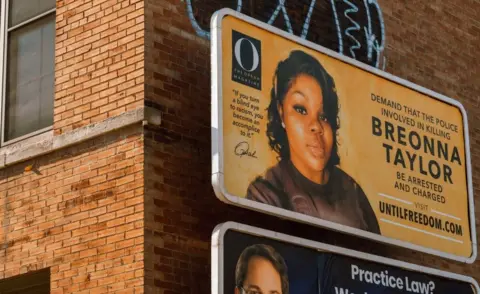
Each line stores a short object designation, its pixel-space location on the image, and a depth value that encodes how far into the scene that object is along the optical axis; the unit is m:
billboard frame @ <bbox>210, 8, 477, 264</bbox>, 10.41
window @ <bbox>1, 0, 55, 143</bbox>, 12.13
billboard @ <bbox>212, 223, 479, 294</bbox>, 10.25
